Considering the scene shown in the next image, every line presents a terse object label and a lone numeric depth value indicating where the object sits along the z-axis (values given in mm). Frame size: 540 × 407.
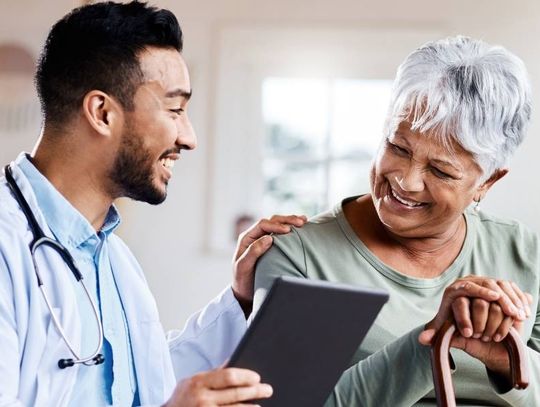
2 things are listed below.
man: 1391
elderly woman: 1551
